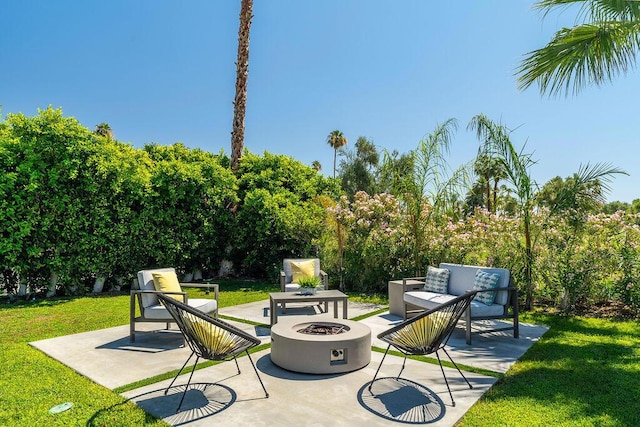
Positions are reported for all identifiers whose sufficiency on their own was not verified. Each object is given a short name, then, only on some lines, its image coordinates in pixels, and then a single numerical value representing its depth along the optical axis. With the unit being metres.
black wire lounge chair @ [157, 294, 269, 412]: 3.32
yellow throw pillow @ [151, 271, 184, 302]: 5.38
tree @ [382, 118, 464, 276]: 8.12
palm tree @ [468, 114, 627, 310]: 6.68
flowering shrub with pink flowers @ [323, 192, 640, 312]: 6.89
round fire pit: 3.95
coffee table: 5.78
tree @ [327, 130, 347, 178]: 33.69
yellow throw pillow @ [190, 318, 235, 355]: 3.38
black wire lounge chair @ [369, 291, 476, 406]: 3.52
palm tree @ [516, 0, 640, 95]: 5.24
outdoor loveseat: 5.27
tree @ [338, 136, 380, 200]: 22.64
